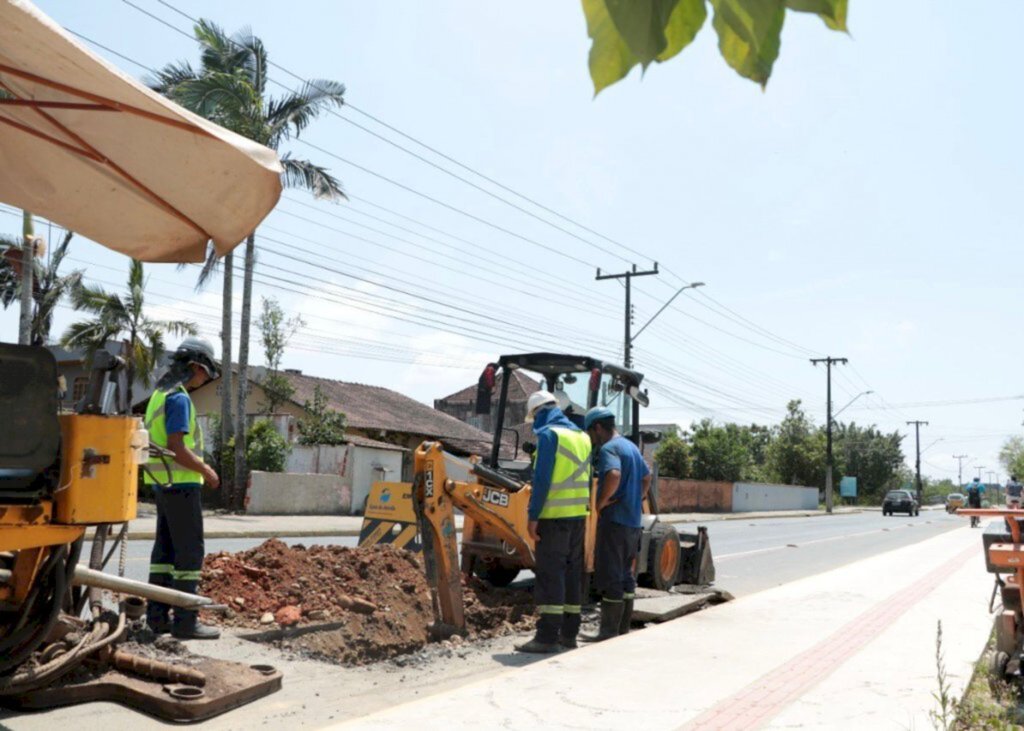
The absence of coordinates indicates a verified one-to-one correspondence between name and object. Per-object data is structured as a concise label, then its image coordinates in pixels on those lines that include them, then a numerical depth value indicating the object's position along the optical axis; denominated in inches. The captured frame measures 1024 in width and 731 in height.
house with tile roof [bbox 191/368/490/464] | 1424.7
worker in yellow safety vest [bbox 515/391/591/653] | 287.6
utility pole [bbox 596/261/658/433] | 1288.1
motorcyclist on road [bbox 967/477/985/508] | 1128.8
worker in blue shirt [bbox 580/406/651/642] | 308.7
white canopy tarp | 159.3
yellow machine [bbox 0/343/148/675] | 148.4
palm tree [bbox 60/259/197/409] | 1022.4
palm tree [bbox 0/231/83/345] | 928.9
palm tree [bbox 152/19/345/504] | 946.7
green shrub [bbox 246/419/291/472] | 1072.2
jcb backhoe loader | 291.6
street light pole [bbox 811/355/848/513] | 2293.3
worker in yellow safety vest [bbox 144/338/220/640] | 240.2
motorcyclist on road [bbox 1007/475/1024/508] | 890.4
